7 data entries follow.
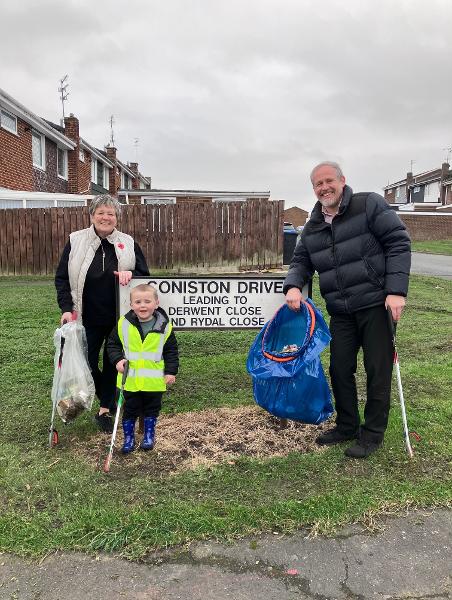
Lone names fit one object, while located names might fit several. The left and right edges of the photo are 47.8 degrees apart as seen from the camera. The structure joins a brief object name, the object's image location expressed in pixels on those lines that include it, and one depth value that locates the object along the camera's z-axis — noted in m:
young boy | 3.49
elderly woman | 3.76
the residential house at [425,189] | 51.82
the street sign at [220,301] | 4.21
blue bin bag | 3.40
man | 3.26
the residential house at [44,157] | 16.17
